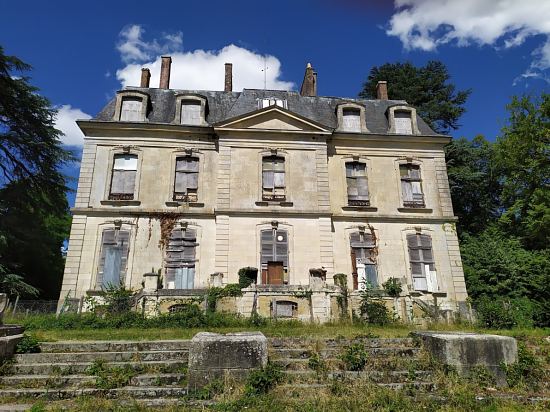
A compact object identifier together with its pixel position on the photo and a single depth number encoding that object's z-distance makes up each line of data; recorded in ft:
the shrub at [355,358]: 19.40
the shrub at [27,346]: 20.17
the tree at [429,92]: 96.89
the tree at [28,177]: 65.10
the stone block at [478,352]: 18.75
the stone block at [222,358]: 16.99
